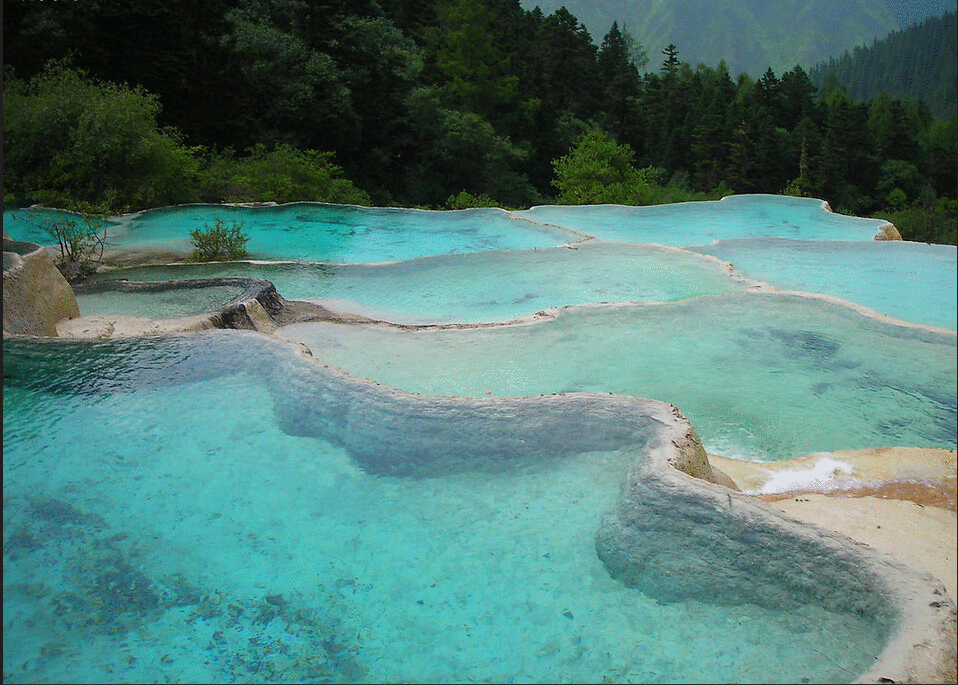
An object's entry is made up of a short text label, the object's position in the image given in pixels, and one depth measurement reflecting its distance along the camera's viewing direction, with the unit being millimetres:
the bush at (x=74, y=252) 8430
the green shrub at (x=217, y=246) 9266
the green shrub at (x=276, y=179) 14172
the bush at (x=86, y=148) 11508
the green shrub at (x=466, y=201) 17078
